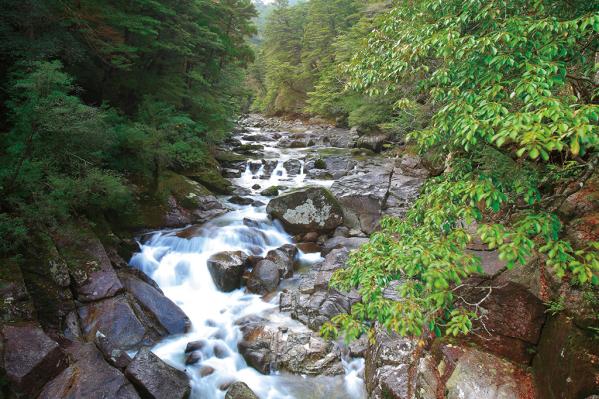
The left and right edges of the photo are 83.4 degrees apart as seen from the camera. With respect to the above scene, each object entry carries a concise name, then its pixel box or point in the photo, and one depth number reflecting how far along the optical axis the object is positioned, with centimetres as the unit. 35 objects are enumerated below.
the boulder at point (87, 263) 722
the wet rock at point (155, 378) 559
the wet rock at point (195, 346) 719
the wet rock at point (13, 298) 559
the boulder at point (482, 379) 415
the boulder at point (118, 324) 670
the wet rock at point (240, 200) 1414
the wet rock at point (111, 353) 612
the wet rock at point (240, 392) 580
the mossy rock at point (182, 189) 1245
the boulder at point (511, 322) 448
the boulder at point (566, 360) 346
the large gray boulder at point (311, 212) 1188
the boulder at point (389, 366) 512
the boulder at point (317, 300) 775
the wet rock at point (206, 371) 672
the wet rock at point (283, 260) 982
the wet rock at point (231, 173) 1771
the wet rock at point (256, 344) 680
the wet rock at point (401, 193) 1221
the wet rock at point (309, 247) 1118
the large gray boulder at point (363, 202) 1227
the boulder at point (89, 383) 507
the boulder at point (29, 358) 498
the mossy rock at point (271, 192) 1525
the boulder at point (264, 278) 917
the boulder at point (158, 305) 766
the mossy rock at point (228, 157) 1928
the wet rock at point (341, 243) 1075
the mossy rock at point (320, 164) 1931
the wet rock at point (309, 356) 650
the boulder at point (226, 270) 932
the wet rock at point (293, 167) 1903
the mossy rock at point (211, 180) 1470
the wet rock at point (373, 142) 2227
